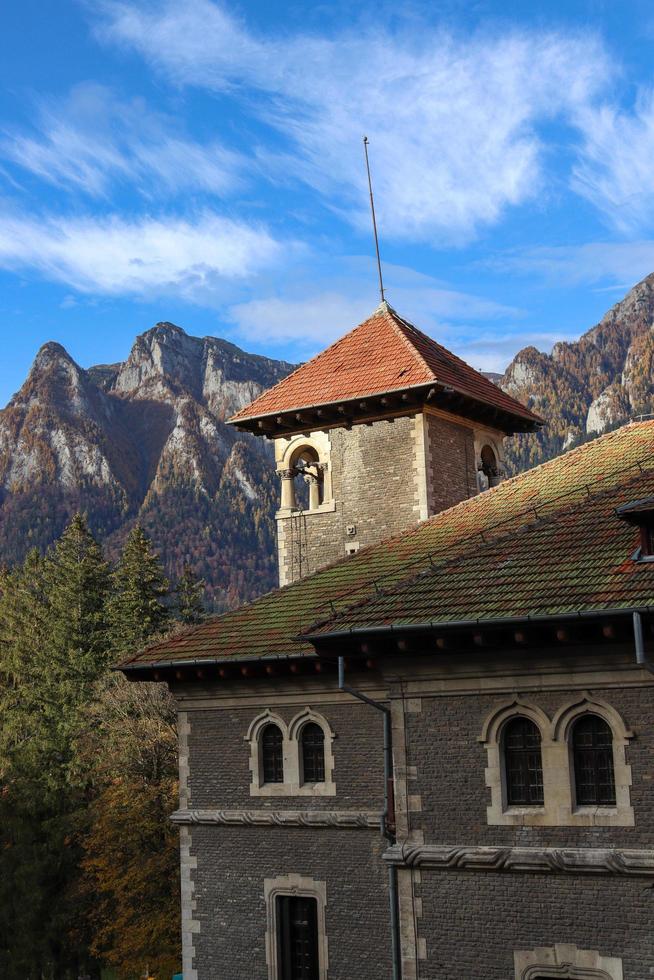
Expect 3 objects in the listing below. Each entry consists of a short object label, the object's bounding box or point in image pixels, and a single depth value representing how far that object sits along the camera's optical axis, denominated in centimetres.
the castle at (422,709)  1391
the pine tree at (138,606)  5106
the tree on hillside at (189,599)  6053
